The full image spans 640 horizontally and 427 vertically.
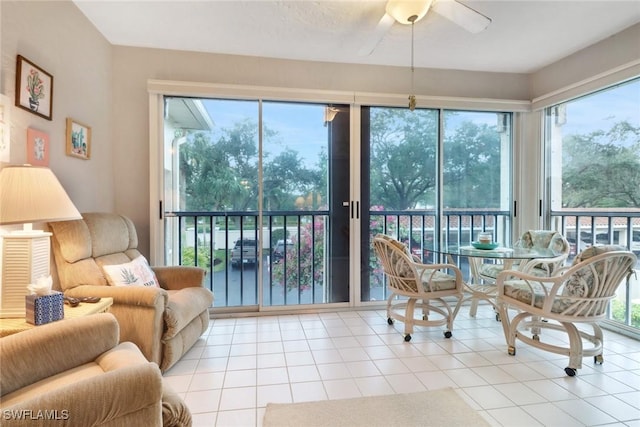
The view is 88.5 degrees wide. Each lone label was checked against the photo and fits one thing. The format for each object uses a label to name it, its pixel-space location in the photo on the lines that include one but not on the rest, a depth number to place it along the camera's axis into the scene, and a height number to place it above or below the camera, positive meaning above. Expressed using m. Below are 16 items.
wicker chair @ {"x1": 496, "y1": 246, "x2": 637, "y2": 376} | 2.03 -0.56
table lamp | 1.49 -0.03
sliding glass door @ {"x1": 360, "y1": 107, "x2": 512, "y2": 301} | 3.55 +0.36
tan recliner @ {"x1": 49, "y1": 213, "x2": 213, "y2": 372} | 2.00 -0.51
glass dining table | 2.56 -0.35
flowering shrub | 3.56 -0.54
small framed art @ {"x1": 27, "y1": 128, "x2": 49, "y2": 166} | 1.94 +0.39
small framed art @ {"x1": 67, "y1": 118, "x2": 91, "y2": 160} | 2.35 +0.54
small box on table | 1.49 -0.44
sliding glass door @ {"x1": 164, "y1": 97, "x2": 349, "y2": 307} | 3.25 +0.15
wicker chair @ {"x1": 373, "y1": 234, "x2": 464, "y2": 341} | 2.67 -0.58
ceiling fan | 2.00 +1.26
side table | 1.44 -0.51
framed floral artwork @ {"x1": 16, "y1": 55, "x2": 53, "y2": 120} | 1.84 +0.74
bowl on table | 2.83 -0.30
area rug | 1.66 -1.06
